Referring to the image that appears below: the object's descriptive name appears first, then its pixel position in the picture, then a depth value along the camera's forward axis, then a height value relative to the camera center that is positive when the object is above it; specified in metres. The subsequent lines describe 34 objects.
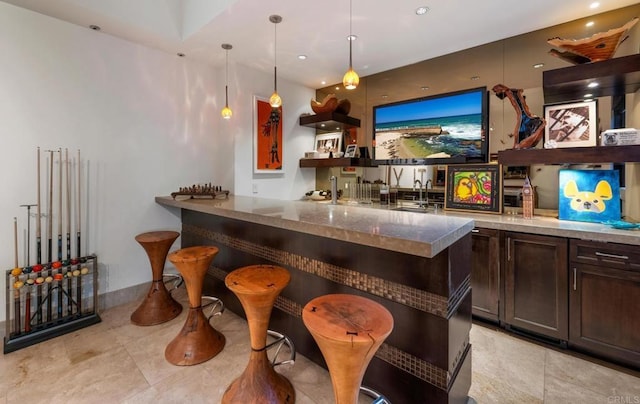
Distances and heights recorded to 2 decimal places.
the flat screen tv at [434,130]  3.18 +0.91
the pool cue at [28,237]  2.61 -0.33
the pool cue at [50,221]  2.67 -0.19
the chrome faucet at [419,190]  3.58 +0.17
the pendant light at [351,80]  2.20 +0.95
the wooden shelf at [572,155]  2.16 +0.41
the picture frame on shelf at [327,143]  4.45 +0.95
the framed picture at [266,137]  3.90 +0.92
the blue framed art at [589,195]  2.37 +0.08
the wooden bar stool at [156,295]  2.77 -0.93
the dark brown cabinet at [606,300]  2.00 -0.70
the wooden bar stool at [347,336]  1.22 -0.57
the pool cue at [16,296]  2.35 -0.78
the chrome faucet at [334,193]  4.02 +0.14
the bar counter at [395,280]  1.49 -0.47
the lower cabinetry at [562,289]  2.03 -0.68
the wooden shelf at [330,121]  4.02 +1.20
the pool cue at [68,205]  2.75 -0.04
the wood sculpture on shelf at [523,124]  2.64 +0.75
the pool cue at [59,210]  2.71 -0.09
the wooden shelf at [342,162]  3.96 +0.58
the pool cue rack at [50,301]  2.39 -0.93
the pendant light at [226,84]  3.17 +1.53
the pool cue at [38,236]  2.55 -0.31
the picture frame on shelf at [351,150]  4.12 +0.76
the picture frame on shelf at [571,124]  2.48 +0.71
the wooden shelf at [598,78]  2.15 +1.02
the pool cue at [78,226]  2.78 -0.24
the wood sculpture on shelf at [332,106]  4.04 +1.39
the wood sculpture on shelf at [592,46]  2.18 +1.26
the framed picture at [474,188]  2.92 +0.17
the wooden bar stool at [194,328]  2.19 -1.01
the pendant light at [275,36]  2.63 +1.69
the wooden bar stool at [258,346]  1.70 -0.91
